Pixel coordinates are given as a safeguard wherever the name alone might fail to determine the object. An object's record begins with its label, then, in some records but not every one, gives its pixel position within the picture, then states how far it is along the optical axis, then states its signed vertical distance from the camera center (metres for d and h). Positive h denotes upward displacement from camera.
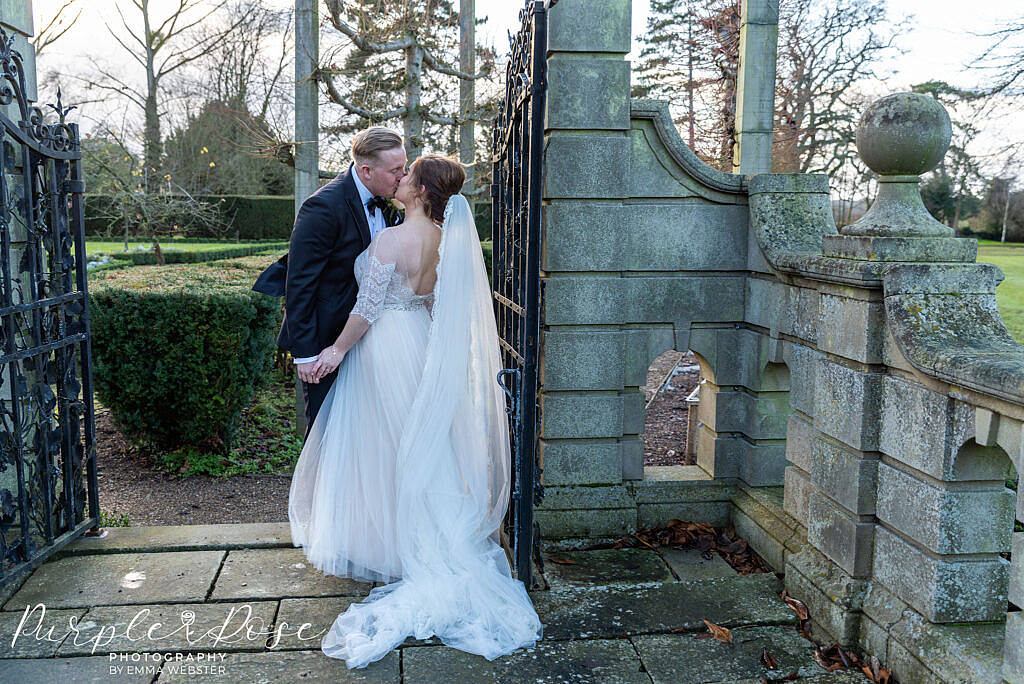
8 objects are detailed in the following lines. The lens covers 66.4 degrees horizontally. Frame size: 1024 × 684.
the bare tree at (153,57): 19.82 +4.91
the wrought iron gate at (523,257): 3.35 -0.07
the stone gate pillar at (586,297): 3.96 -0.29
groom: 3.87 -0.03
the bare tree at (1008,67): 8.93 +2.07
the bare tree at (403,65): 7.52 +1.85
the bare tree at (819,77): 14.34 +3.12
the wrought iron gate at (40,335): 3.57 -0.48
